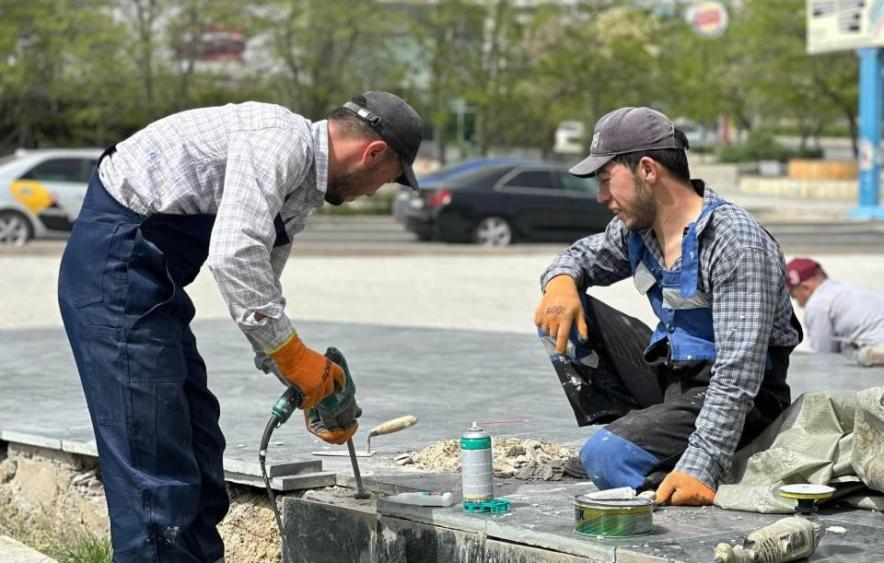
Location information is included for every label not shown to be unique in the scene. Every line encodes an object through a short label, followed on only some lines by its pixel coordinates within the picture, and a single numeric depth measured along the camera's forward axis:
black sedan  20.92
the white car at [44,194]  19.80
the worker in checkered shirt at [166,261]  4.06
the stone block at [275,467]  4.92
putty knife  4.83
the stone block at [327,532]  4.56
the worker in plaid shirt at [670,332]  4.32
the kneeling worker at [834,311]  8.20
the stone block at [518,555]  3.90
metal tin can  3.88
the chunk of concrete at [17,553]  5.13
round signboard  49.38
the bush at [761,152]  47.53
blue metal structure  28.58
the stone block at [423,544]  4.19
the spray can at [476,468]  4.30
